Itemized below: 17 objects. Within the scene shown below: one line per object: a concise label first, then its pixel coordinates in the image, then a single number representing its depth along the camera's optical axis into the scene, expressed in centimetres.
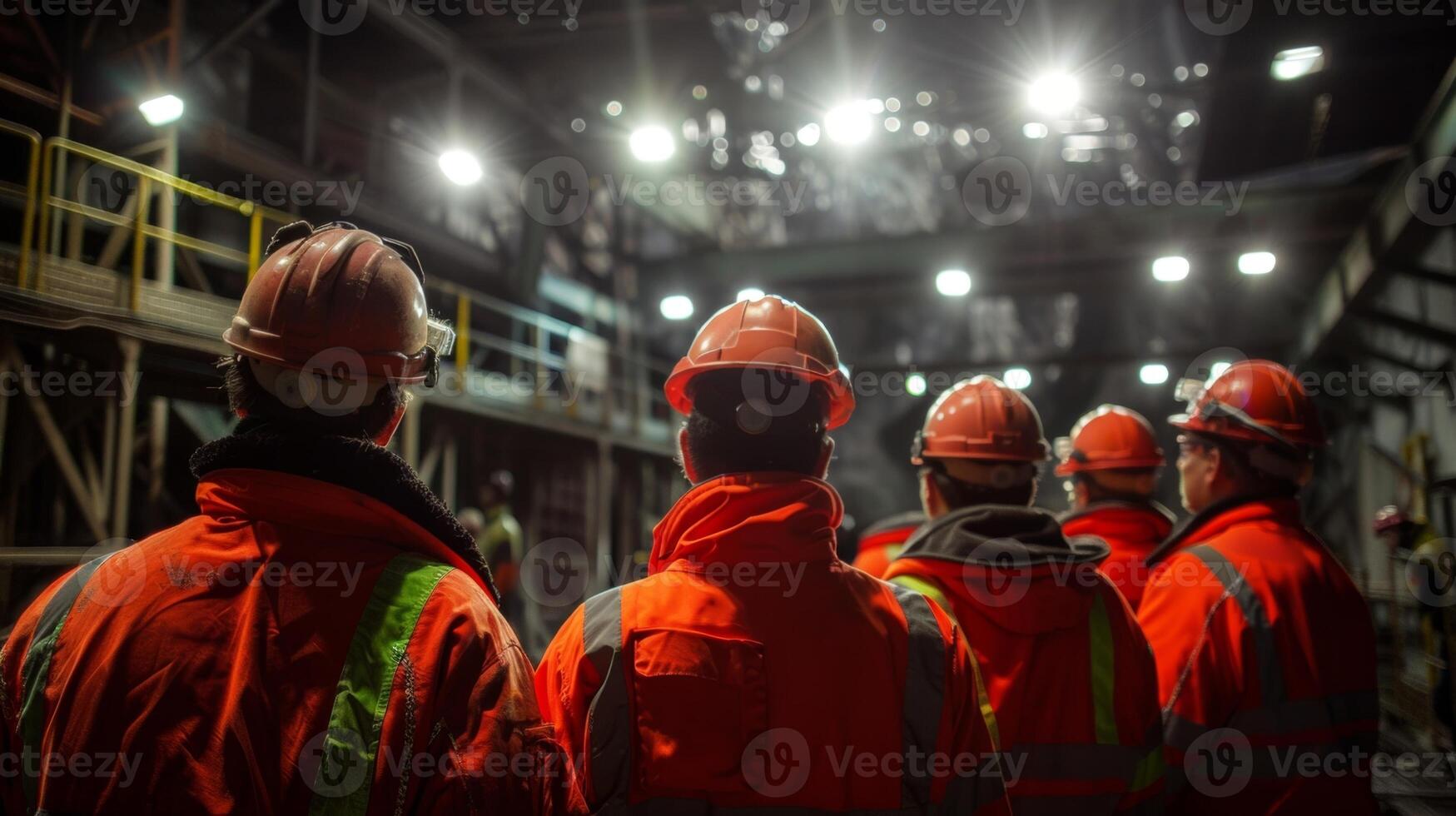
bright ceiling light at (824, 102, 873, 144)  1057
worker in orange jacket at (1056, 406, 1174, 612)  353
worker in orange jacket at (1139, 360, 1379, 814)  235
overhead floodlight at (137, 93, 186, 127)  608
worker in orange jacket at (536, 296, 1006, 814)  150
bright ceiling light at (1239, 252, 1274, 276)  998
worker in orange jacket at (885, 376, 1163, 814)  215
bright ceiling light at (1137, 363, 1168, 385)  1413
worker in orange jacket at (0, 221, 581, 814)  114
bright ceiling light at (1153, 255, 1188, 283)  1037
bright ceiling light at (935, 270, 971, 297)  1146
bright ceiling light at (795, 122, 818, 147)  1250
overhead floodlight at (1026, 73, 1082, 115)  968
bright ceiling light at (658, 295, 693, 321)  1344
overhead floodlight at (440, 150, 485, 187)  966
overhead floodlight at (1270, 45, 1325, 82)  725
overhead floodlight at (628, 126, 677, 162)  999
